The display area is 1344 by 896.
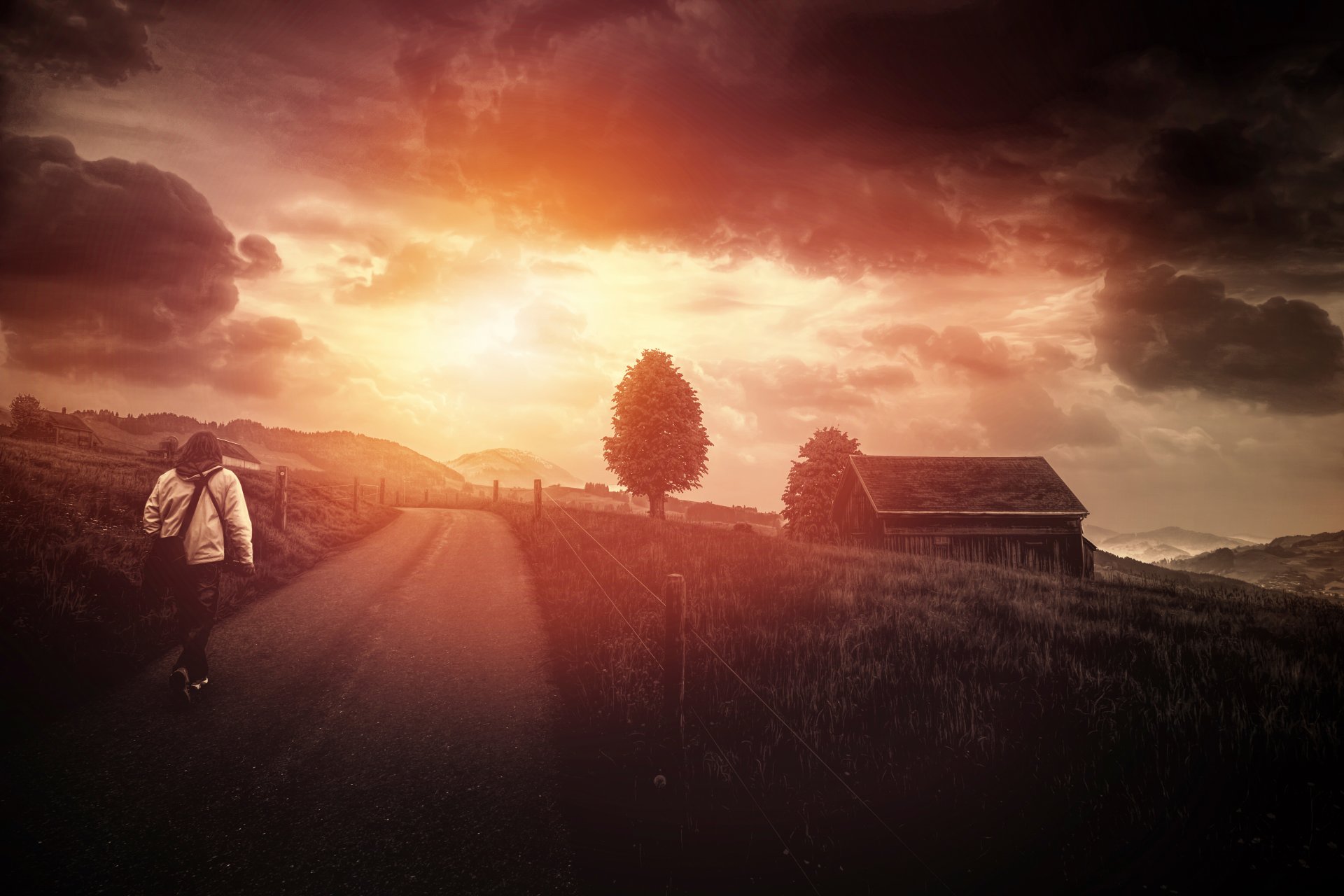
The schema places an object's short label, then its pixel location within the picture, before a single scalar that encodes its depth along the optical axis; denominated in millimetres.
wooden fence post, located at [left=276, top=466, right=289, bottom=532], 14195
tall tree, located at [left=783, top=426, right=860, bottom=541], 38219
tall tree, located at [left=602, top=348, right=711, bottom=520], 34594
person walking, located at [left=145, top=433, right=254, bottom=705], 6066
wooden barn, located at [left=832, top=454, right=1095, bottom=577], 26156
